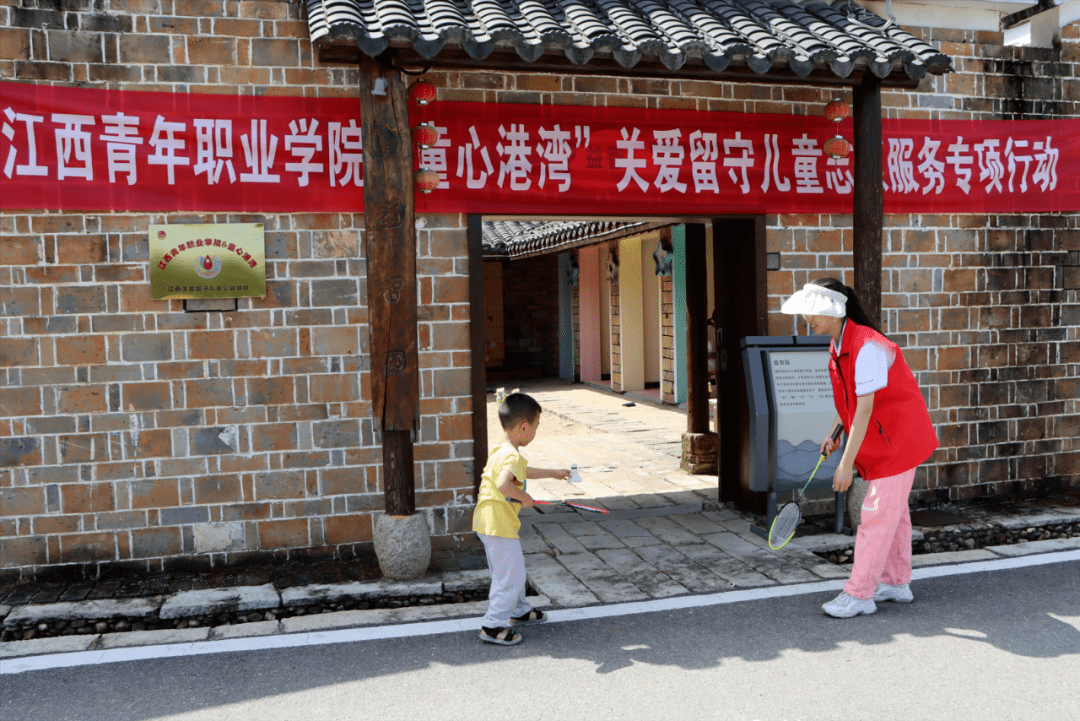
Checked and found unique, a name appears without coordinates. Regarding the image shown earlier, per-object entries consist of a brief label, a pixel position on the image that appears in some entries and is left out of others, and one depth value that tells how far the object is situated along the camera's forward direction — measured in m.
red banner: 5.55
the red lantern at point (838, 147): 6.58
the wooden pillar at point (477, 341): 6.24
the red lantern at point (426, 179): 5.81
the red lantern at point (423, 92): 5.77
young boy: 4.34
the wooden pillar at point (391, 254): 5.28
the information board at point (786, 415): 6.16
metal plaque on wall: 5.70
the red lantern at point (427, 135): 5.86
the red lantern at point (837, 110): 6.52
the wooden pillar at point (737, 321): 6.86
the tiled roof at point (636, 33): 5.02
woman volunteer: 4.67
